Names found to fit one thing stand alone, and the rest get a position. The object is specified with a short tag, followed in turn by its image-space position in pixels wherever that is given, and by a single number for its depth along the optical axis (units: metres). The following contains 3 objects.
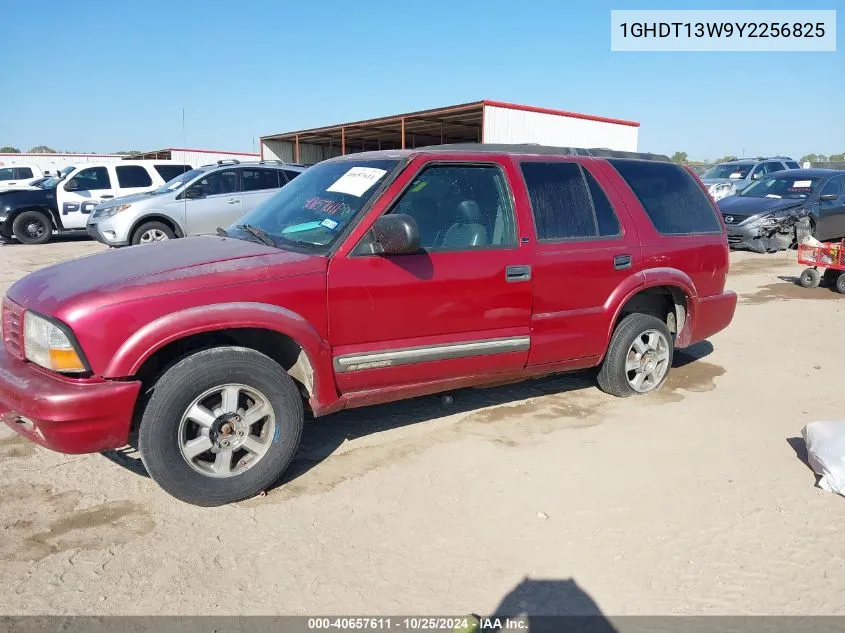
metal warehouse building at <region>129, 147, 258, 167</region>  37.97
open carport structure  19.69
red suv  3.13
